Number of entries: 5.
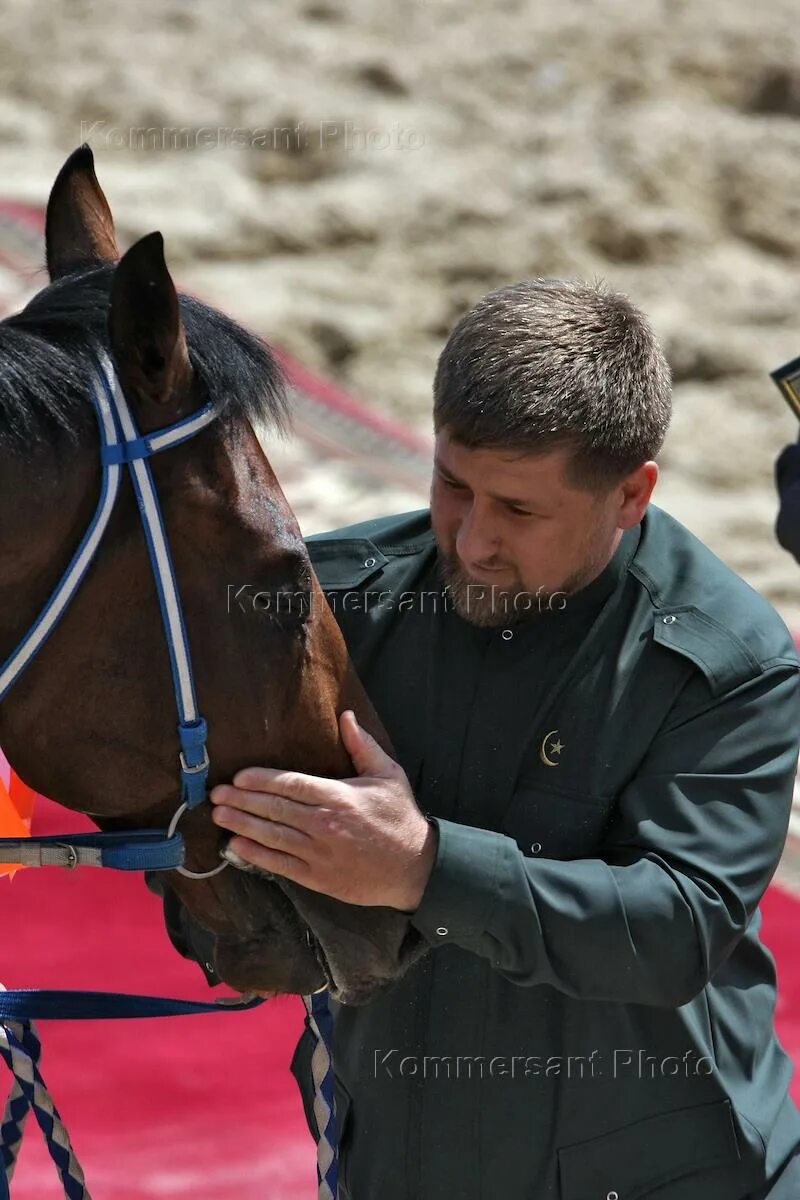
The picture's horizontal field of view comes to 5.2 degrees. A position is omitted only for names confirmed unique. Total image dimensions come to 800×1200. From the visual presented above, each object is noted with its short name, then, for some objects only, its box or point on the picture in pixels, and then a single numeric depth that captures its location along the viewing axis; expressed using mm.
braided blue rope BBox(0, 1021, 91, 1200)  6643
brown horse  6439
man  6484
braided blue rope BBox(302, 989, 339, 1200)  6641
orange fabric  6851
